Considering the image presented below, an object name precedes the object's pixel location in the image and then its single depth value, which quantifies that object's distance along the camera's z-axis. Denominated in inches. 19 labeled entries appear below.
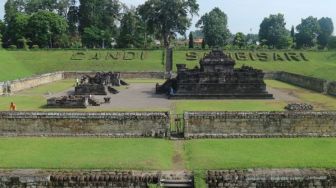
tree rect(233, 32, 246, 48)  3122.5
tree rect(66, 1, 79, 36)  3203.7
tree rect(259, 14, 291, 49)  3041.3
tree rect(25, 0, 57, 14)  3358.8
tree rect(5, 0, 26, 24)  3168.1
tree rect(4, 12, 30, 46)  2618.1
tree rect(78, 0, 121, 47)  3019.2
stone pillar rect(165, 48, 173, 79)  1841.8
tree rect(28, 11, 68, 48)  2608.3
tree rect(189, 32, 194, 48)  2801.2
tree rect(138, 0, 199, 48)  2659.9
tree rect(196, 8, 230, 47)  3090.6
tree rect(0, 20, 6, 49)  2751.0
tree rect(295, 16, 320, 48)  3171.8
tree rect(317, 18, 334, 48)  3216.0
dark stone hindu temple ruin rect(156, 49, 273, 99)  1210.6
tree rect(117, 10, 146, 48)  2733.8
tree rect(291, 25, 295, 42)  3387.1
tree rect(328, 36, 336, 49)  2682.1
